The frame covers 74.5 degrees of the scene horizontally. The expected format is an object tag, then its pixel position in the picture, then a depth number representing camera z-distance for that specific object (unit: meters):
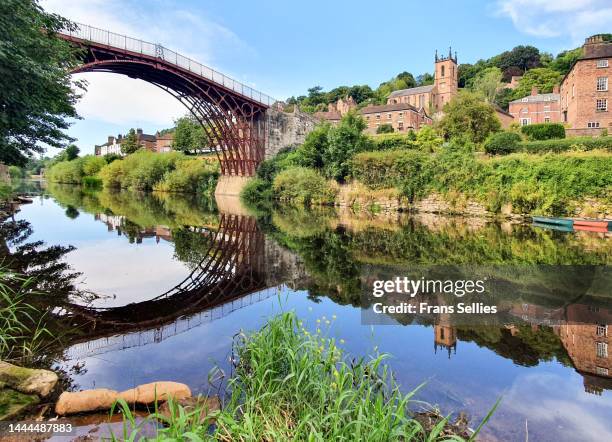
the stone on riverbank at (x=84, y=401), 3.21
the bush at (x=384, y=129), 46.06
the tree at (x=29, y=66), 7.06
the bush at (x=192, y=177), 42.28
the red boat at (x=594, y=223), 15.13
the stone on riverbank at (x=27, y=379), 3.29
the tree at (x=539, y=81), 59.78
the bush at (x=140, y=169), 45.00
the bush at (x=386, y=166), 23.52
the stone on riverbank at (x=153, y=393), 3.37
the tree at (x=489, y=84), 61.03
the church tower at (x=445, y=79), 67.38
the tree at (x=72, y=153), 82.06
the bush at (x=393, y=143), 28.01
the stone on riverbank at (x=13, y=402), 3.06
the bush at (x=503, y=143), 22.66
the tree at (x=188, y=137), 60.75
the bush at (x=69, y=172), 61.44
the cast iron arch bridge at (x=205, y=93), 24.92
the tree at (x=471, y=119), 27.41
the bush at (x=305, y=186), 28.09
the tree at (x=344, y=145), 27.19
